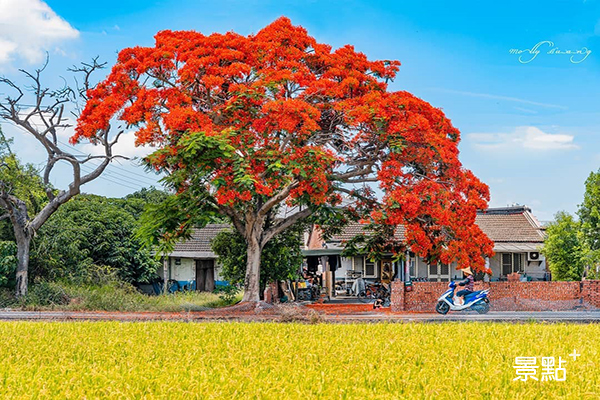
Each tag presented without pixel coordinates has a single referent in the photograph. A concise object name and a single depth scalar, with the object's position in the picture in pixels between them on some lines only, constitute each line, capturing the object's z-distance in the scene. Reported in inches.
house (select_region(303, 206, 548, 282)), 1397.8
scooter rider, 848.3
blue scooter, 850.1
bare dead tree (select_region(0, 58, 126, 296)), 1019.3
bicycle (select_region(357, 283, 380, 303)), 1141.1
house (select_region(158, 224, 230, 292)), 1464.1
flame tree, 802.2
